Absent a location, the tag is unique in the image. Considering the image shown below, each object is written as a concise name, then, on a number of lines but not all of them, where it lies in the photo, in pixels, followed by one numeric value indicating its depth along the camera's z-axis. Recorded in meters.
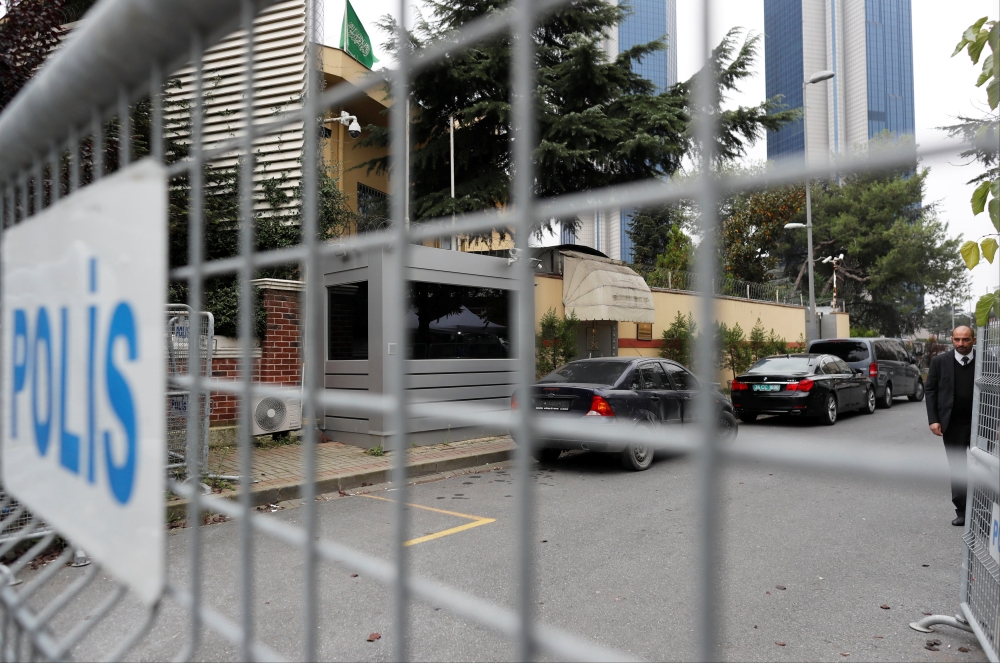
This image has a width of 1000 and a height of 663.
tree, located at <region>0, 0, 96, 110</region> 6.02
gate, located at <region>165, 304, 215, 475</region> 5.20
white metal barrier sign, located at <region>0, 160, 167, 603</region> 0.94
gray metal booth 9.03
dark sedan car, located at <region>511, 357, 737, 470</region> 7.42
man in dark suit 5.28
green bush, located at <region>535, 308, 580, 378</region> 11.13
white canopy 11.67
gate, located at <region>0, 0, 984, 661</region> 0.49
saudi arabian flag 12.24
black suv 14.60
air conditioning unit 8.51
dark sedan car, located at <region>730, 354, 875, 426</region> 9.59
